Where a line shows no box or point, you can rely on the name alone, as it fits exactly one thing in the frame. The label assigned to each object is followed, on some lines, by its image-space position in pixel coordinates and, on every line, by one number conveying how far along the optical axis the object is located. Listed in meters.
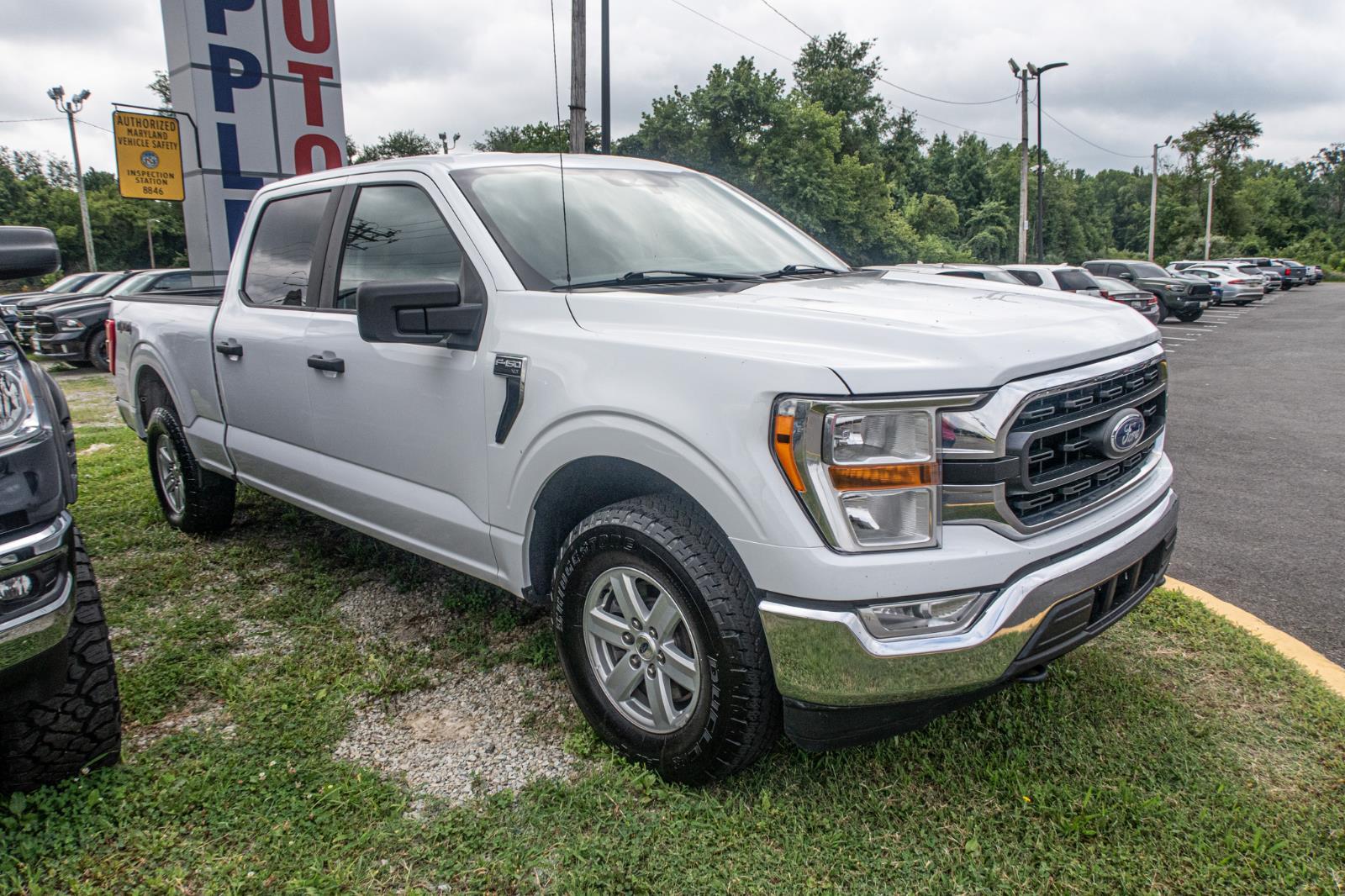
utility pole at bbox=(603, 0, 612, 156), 15.16
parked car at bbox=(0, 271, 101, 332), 16.71
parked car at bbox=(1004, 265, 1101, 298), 14.40
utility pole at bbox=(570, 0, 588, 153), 14.02
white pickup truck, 2.11
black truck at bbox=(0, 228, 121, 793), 2.19
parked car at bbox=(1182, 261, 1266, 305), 33.62
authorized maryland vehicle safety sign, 10.87
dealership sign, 8.09
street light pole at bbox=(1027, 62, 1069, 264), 32.72
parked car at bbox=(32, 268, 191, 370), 13.93
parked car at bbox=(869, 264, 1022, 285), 10.49
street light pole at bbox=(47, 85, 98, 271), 39.53
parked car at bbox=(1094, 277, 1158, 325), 17.00
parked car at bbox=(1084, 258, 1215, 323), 24.08
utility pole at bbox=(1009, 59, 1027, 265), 31.98
